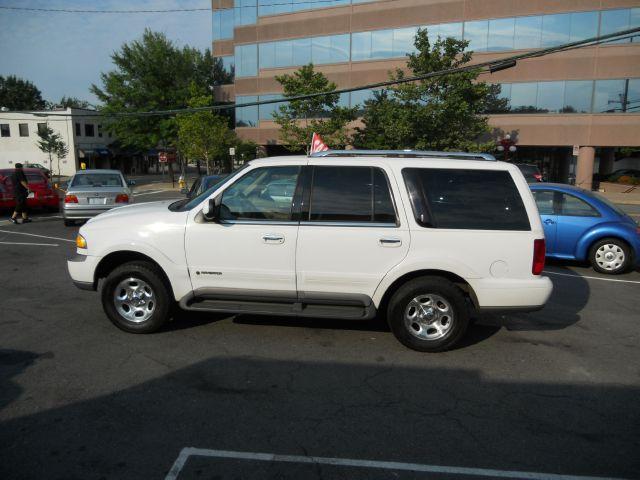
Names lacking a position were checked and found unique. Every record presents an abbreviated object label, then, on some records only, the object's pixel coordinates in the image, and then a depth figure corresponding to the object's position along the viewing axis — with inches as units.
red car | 660.1
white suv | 193.9
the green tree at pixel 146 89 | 1835.6
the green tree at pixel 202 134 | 1472.7
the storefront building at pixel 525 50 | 1263.5
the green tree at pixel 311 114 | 1186.0
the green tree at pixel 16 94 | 3287.4
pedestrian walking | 580.1
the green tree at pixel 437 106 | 1000.9
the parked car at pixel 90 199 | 532.1
